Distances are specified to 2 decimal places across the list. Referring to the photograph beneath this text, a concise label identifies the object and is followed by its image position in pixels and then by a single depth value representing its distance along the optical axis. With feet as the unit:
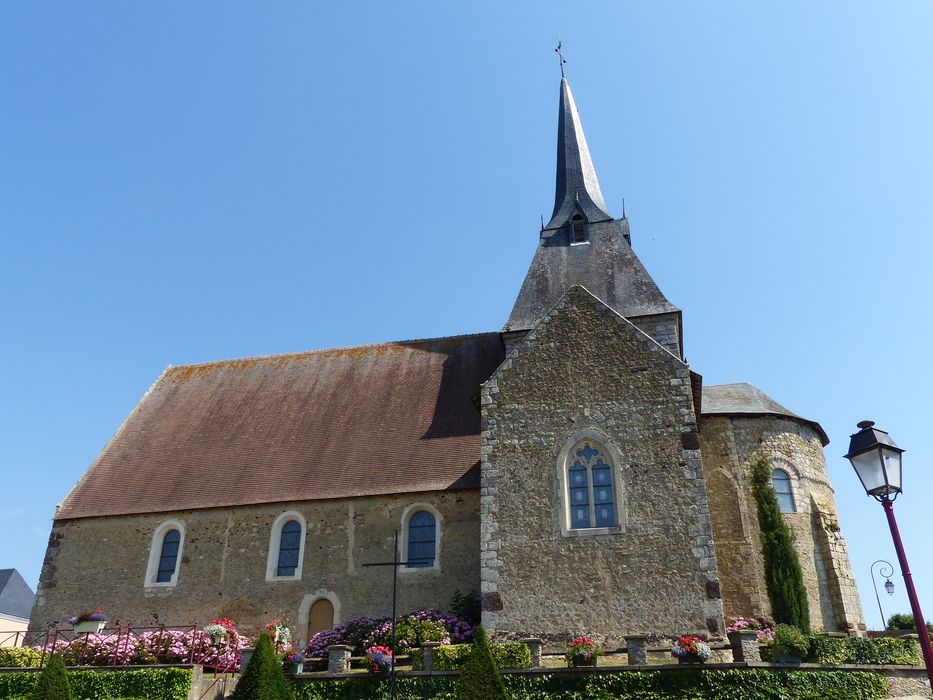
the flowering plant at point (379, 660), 39.29
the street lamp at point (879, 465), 23.41
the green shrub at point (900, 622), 70.49
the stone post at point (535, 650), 38.63
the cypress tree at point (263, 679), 37.14
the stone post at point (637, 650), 37.86
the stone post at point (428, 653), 39.73
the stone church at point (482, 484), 42.98
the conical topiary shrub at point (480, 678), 35.01
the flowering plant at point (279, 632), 49.44
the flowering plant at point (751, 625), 47.88
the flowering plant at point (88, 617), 51.85
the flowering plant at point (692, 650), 36.68
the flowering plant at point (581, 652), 37.99
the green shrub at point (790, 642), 37.52
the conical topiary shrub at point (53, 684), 38.37
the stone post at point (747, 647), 37.40
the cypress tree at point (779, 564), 51.06
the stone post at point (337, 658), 40.98
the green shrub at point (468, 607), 48.01
